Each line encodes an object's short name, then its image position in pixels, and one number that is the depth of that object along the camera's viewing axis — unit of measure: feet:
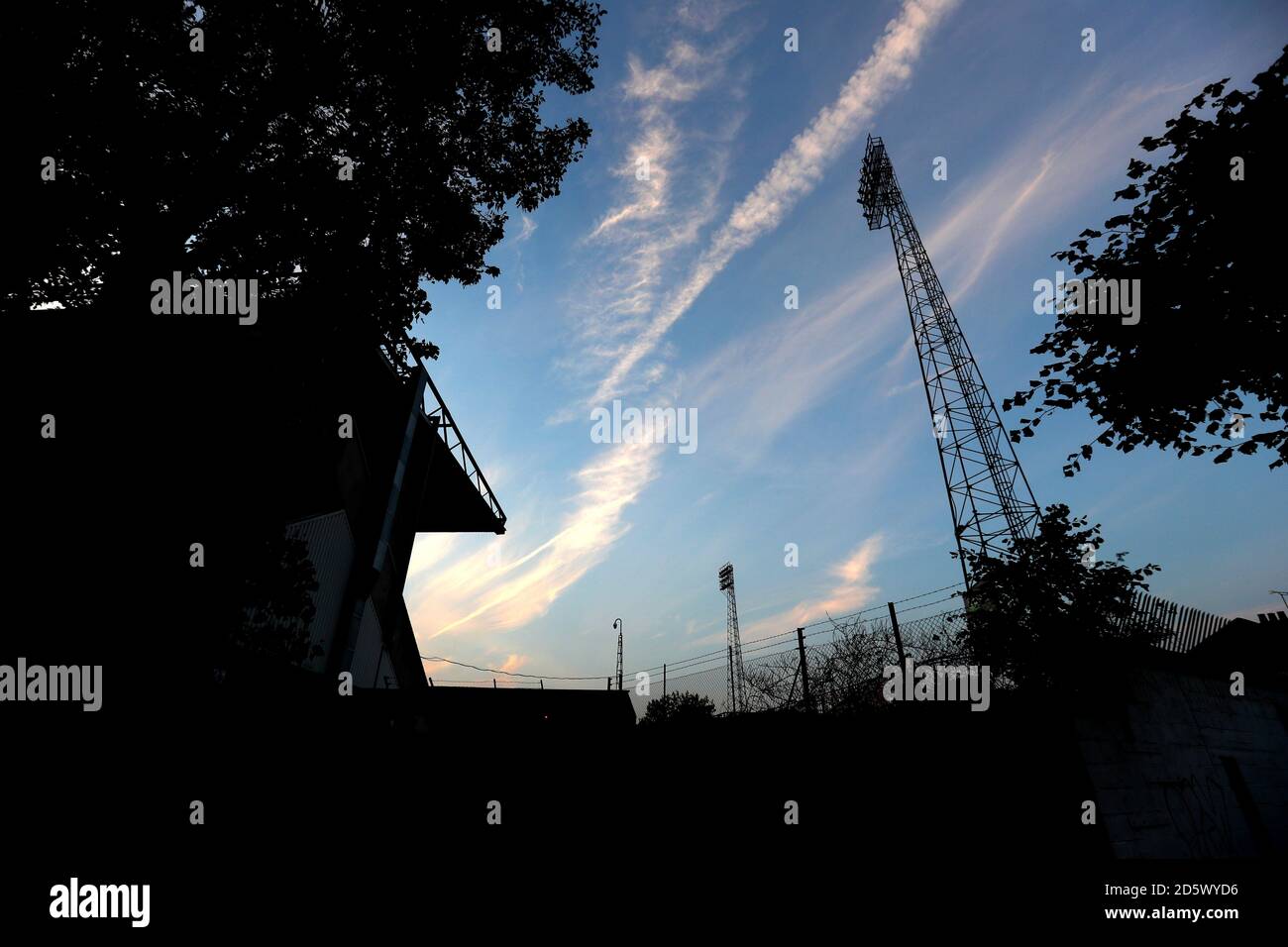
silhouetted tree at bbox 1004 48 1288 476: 25.94
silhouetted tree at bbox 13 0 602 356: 25.18
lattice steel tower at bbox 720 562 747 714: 53.65
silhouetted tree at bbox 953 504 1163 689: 25.55
